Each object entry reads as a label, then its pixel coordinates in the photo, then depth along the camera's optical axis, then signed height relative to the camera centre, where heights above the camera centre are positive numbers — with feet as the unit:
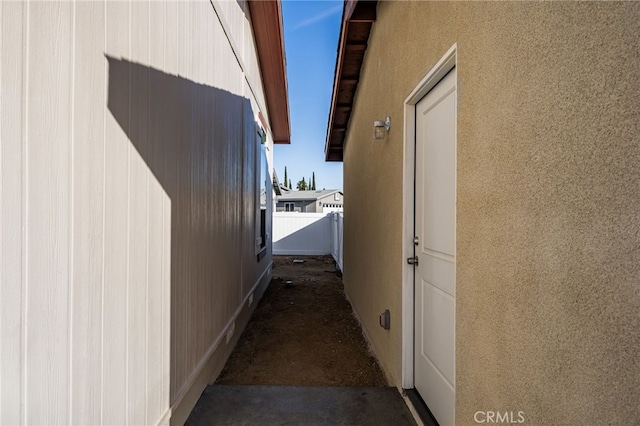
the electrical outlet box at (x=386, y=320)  10.54 -3.29
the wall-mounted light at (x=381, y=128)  11.17 +2.92
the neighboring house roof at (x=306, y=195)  98.58 +5.74
